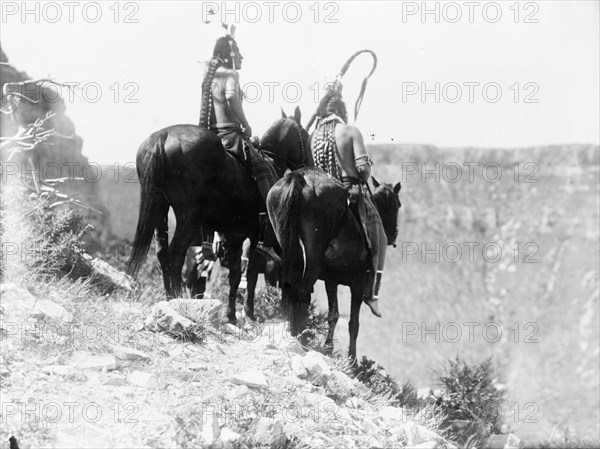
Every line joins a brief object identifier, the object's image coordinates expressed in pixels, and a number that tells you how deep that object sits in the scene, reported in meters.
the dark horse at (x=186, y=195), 10.67
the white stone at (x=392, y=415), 8.75
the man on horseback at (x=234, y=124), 11.51
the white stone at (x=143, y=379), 7.84
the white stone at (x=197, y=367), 8.46
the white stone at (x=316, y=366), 8.93
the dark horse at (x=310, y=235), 10.18
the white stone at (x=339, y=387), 8.86
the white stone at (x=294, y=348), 9.53
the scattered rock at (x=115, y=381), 7.79
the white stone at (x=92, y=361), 7.95
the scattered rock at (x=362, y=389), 9.44
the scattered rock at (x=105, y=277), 12.47
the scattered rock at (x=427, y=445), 8.06
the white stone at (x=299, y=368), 8.86
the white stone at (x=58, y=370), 7.73
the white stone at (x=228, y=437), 7.09
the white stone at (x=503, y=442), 11.48
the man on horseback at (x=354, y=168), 10.95
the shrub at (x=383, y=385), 10.91
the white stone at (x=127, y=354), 8.33
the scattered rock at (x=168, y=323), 9.21
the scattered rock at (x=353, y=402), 8.83
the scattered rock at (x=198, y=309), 9.63
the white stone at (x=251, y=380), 8.16
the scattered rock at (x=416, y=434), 8.33
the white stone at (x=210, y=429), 7.08
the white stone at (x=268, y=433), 7.20
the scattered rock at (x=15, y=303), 8.44
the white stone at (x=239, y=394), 7.70
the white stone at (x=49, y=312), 8.60
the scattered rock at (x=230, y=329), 10.16
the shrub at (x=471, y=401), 12.12
